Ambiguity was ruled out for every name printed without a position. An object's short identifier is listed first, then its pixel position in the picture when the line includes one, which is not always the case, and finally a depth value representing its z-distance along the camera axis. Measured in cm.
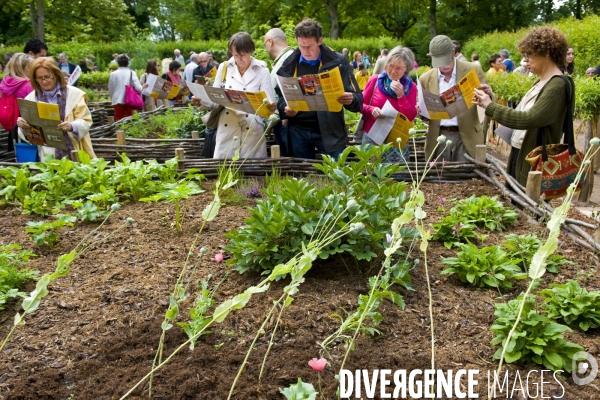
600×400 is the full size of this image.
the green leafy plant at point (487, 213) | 418
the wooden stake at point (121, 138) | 742
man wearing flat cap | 545
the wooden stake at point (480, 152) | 517
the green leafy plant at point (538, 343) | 246
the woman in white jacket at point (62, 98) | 531
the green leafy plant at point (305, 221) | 320
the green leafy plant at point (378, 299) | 269
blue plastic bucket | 589
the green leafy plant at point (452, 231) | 389
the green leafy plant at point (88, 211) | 421
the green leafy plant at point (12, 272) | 324
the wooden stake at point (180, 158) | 552
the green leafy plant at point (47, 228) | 390
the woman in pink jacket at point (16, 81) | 648
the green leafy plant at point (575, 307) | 277
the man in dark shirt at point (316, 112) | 499
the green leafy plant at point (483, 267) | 324
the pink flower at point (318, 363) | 190
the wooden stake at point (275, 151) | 552
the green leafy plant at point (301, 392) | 181
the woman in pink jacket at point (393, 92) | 520
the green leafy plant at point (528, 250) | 346
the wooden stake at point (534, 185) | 422
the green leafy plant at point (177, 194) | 413
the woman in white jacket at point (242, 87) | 523
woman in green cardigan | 402
